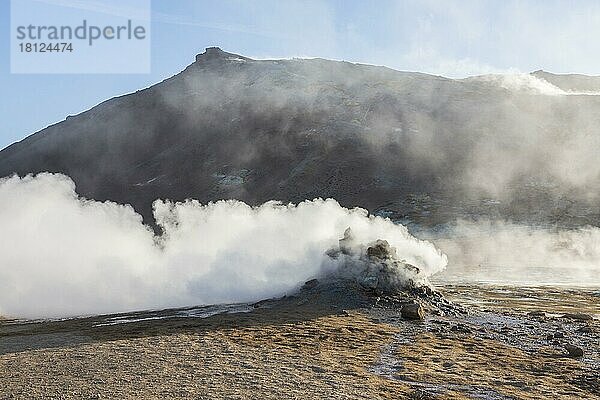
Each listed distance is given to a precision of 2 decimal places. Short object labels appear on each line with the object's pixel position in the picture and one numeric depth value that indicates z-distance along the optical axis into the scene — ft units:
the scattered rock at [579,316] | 88.60
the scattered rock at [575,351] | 62.99
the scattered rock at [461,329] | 76.74
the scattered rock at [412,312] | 84.53
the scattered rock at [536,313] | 92.58
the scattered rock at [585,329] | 78.01
